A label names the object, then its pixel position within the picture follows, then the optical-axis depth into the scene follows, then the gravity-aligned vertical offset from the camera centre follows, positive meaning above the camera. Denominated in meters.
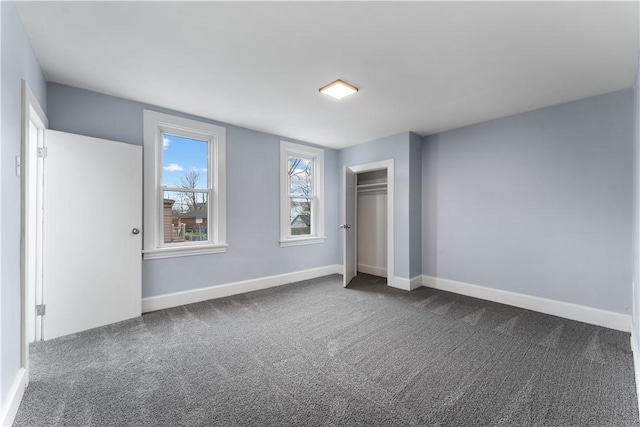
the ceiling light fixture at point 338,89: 2.62 +1.25
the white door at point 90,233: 2.53 -0.16
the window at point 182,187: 3.18 +0.37
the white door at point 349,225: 4.46 -0.17
